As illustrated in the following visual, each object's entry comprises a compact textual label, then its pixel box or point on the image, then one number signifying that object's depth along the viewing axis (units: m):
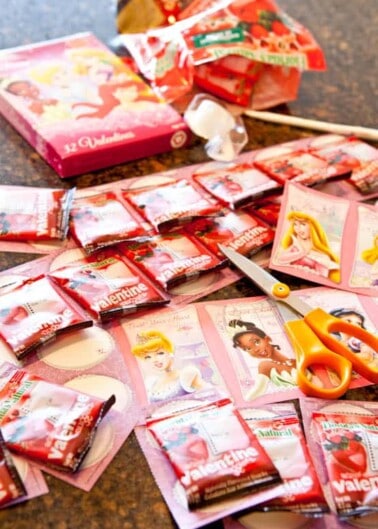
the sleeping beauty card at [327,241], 0.86
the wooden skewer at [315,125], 1.08
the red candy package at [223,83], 1.10
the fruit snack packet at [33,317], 0.72
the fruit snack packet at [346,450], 0.63
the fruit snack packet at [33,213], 0.86
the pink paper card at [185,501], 0.61
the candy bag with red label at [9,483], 0.60
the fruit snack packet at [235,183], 0.93
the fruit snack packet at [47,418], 0.63
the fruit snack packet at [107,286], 0.77
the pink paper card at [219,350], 0.72
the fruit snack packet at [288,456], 0.61
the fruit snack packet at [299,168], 0.97
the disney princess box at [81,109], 0.97
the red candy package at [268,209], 0.92
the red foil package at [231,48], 1.08
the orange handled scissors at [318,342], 0.73
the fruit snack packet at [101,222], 0.85
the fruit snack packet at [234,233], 0.87
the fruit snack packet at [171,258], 0.82
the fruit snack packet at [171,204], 0.88
